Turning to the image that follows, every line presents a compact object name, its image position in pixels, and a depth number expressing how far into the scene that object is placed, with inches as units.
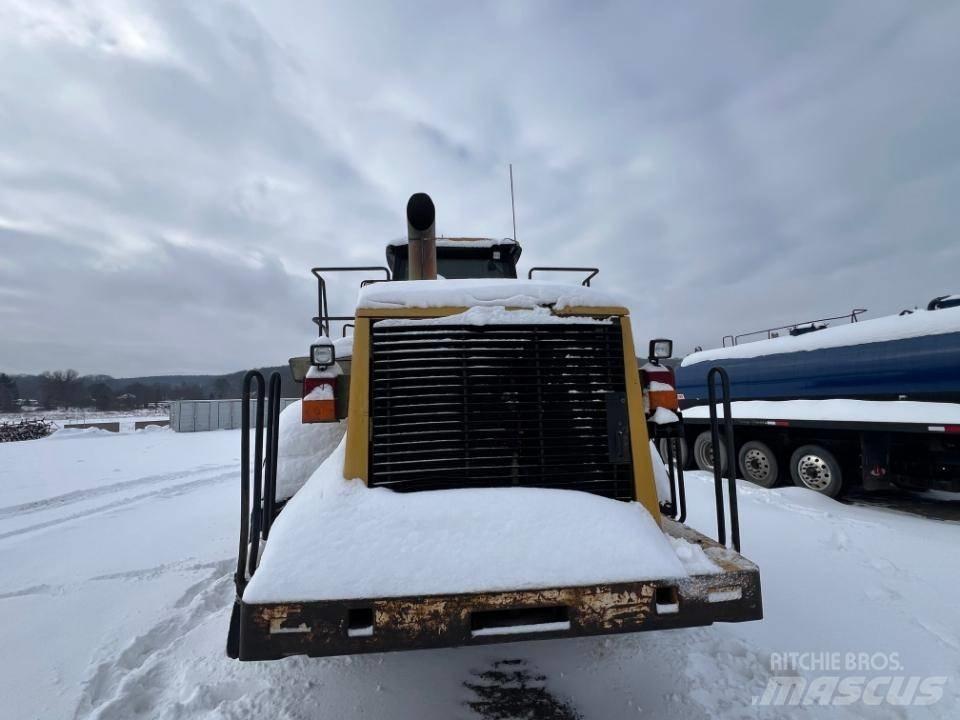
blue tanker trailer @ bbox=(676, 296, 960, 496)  227.0
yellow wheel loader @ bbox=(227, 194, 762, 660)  94.0
